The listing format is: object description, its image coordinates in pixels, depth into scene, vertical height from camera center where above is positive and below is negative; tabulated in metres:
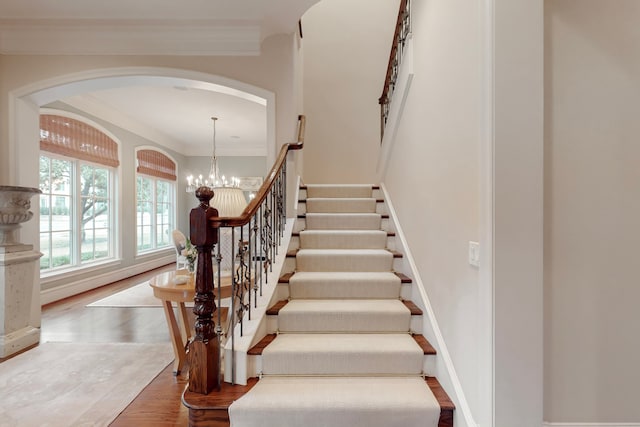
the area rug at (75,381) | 1.94 -1.28
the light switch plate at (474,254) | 1.51 -0.22
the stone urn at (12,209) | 2.76 +0.01
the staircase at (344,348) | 1.66 -0.88
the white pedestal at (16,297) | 2.77 -0.80
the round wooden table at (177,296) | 2.38 -0.66
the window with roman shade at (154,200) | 6.62 +0.24
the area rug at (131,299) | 4.30 -1.30
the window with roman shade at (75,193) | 4.50 +0.28
